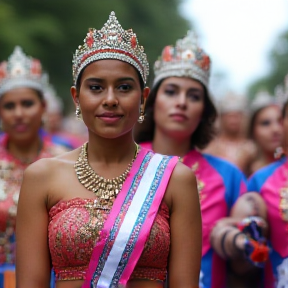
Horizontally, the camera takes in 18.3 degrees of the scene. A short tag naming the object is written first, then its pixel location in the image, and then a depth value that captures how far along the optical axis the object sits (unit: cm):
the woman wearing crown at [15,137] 618
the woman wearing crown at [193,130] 602
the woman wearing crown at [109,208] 396
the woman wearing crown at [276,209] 564
